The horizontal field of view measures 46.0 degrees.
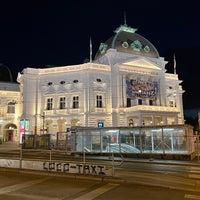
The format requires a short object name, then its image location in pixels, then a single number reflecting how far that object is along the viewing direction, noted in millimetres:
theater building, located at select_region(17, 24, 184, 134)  45188
